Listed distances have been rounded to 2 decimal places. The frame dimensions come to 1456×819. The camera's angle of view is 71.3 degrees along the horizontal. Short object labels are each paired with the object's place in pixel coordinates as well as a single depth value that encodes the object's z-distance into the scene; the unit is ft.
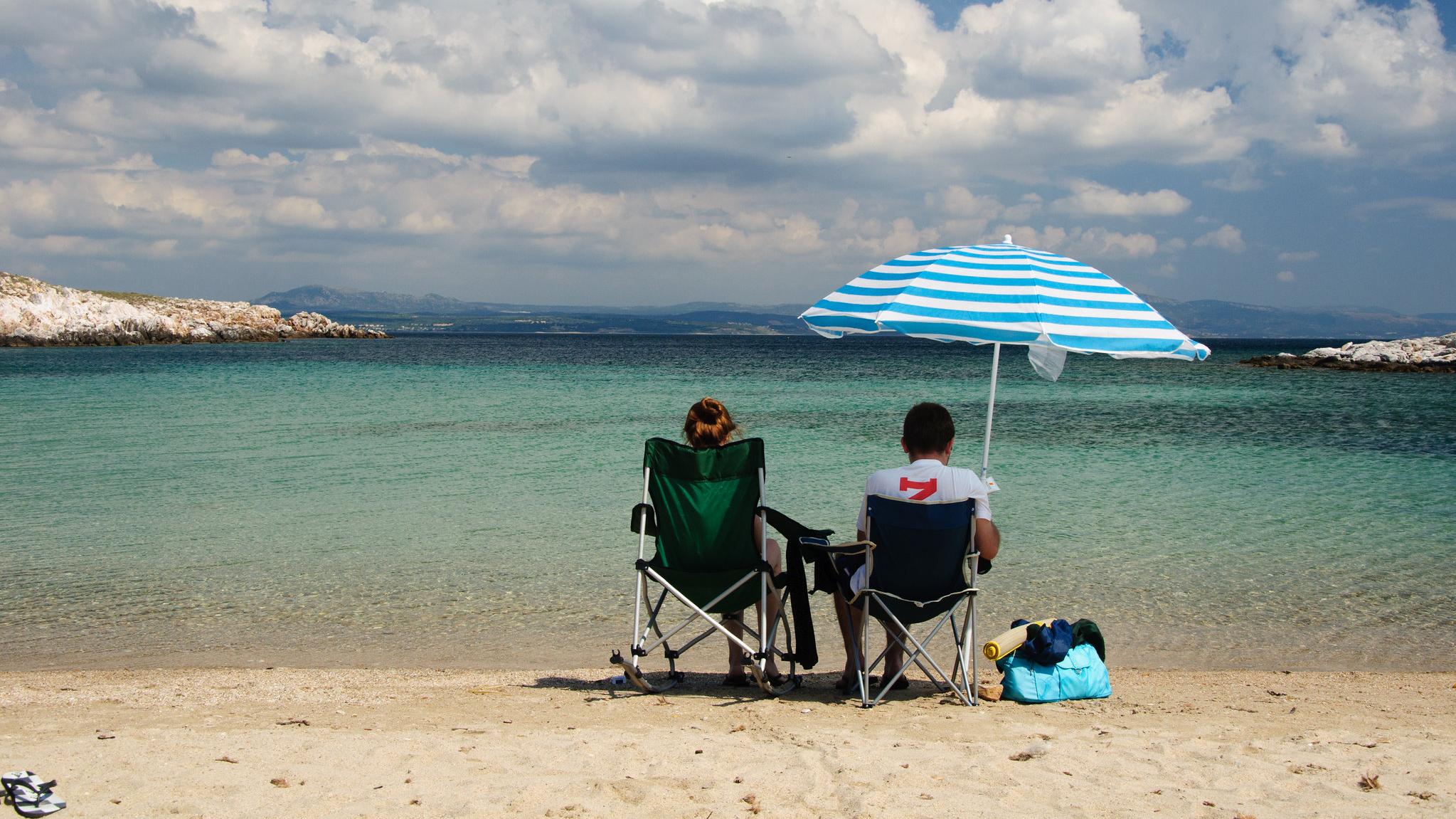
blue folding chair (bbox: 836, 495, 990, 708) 15.02
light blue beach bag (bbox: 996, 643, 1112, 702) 15.90
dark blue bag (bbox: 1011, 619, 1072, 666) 16.12
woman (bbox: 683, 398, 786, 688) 16.42
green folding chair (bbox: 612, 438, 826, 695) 16.06
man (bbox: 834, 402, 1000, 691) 15.08
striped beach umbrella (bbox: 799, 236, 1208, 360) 15.23
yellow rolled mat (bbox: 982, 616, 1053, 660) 16.24
